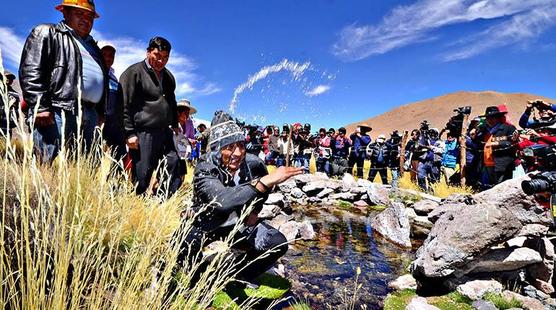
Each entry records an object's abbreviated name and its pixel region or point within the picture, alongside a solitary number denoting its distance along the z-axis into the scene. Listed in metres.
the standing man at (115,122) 3.54
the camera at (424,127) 10.34
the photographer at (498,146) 6.46
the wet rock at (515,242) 4.00
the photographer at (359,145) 11.78
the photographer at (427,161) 9.95
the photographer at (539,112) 3.78
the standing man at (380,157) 11.83
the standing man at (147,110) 3.61
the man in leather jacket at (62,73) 2.62
